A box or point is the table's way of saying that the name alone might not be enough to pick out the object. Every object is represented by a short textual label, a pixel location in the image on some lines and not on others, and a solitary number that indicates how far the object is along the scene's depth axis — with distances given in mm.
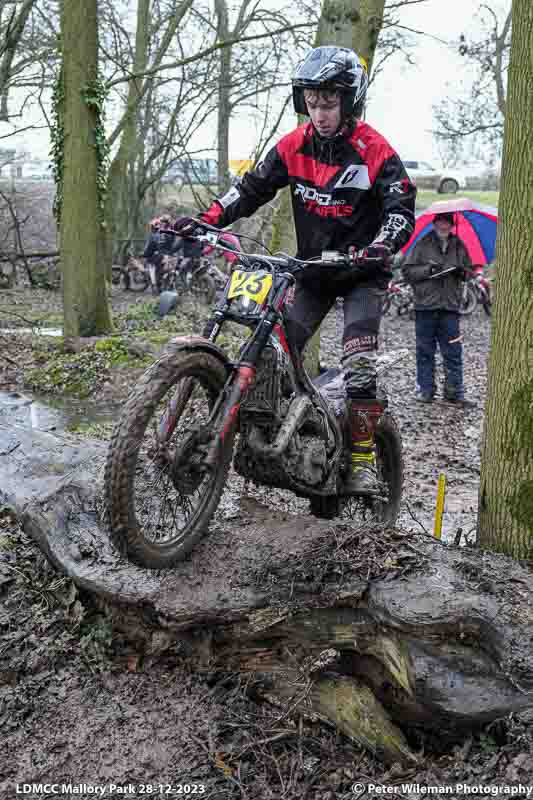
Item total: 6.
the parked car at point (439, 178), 37125
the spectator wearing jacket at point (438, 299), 9766
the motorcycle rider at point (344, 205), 3805
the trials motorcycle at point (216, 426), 3156
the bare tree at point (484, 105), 21328
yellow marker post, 4777
